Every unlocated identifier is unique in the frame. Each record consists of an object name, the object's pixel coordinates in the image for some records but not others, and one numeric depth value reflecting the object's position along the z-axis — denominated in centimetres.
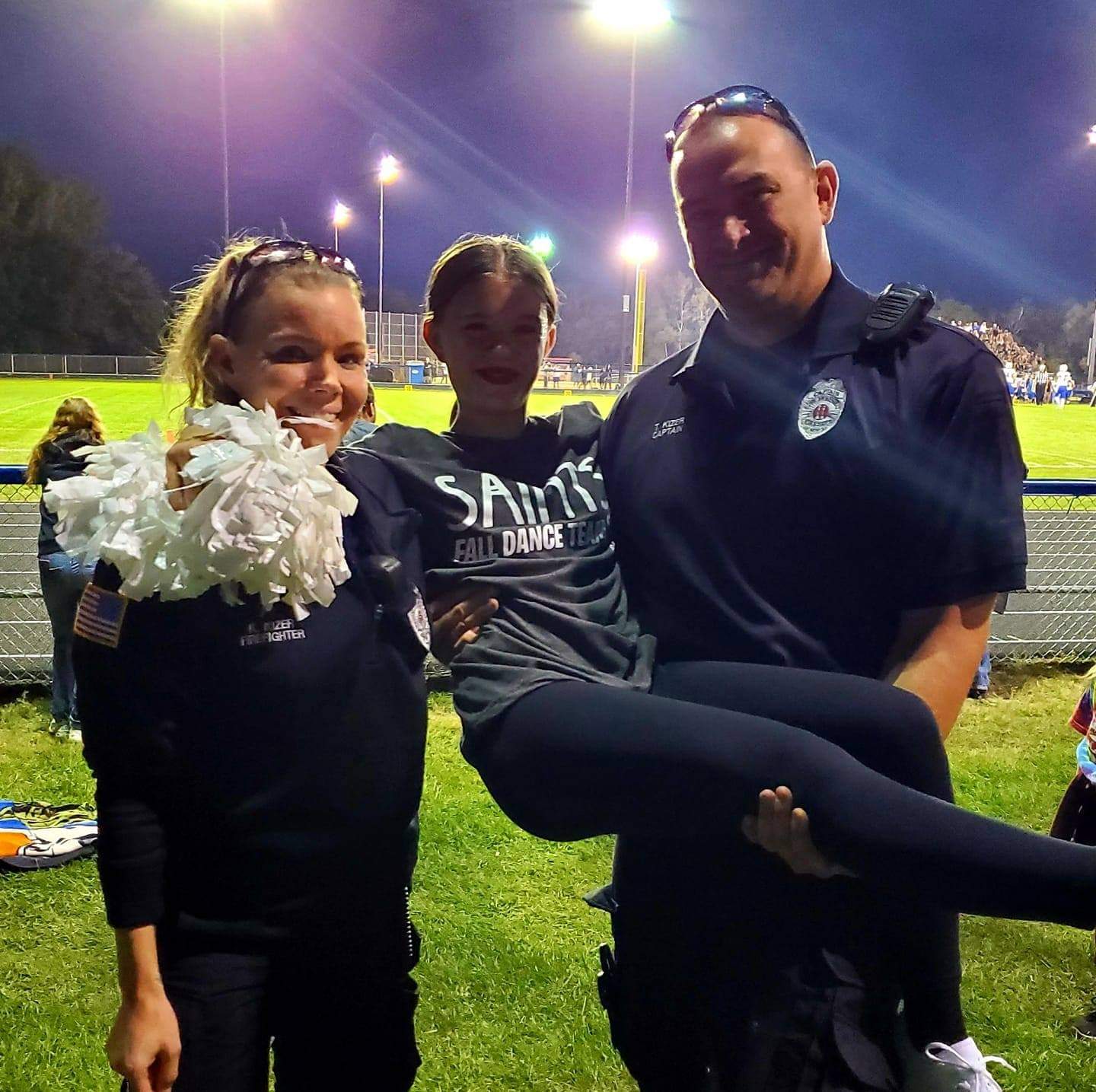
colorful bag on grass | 334
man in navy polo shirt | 128
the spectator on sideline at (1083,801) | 293
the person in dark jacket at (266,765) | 128
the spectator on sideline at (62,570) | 432
